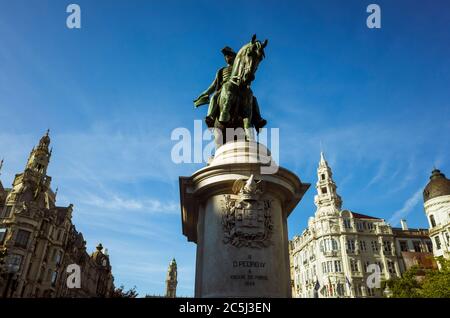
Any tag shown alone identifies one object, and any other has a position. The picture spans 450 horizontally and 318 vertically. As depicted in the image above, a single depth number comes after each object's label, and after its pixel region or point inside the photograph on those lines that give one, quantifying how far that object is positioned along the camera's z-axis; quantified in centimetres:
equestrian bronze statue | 1087
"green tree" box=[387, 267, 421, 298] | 3800
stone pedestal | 751
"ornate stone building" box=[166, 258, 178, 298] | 11889
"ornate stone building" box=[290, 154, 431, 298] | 6419
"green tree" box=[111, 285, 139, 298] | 7121
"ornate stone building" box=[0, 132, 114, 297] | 4397
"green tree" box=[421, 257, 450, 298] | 3135
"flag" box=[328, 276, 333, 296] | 6256
